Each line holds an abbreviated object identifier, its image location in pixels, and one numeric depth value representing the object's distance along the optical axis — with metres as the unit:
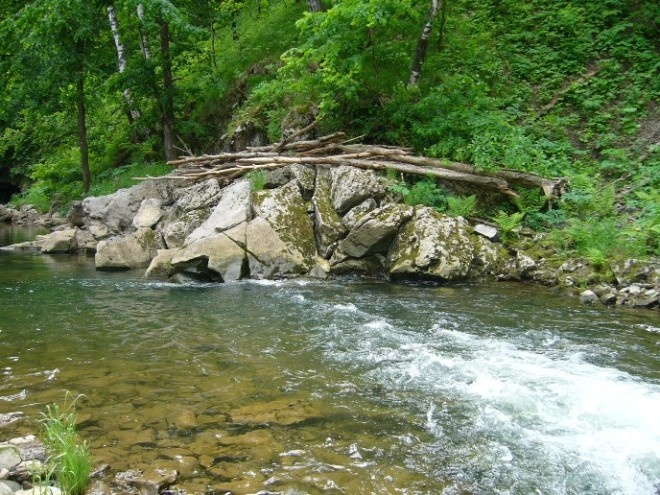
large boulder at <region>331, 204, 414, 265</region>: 10.58
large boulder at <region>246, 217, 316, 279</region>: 10.97
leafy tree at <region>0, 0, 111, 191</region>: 16.22
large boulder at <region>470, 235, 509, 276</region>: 10.32
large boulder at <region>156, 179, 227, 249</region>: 12.65
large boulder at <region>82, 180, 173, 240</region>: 15.79
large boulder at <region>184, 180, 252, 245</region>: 11.37
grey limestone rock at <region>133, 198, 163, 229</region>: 14.66
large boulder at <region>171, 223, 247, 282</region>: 10.90
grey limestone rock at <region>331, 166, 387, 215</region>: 11.57
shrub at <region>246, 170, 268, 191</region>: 12.66
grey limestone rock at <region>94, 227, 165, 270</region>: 12.91
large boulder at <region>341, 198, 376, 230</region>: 11.13
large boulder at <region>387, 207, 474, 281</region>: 10.16
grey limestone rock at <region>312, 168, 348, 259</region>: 11.23
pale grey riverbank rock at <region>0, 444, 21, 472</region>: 3.81
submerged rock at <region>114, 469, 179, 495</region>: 3.75
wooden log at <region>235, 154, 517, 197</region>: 11.66
